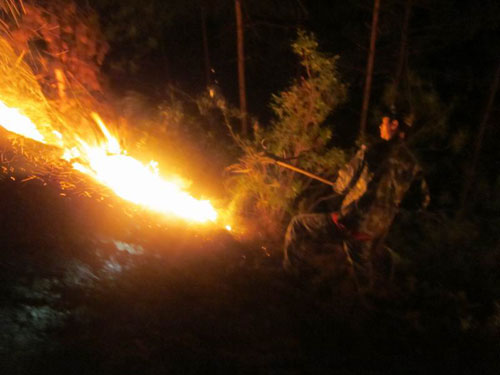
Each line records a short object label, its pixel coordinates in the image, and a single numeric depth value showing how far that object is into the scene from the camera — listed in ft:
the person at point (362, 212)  17.67
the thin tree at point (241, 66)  25.12
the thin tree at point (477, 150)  23.11
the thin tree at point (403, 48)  24.08
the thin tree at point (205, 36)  36.29
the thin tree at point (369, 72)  23.48
